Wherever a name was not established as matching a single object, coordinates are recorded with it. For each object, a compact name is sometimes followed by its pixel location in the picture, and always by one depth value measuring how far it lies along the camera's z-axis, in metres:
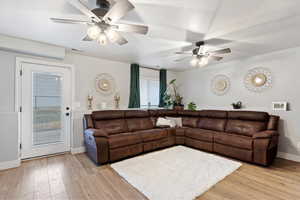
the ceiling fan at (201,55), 2.89
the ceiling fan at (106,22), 1.57
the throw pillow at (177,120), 4.45
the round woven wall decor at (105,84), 3.99
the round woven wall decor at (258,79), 3.54
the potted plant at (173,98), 5.20
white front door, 3.07
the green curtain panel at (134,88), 4.54
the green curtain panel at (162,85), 5.34
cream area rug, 1.97
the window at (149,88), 5.03
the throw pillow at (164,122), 4.28
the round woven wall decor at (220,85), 4.32
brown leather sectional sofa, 2.82
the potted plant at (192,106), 4.79
